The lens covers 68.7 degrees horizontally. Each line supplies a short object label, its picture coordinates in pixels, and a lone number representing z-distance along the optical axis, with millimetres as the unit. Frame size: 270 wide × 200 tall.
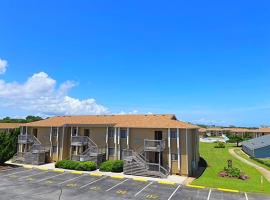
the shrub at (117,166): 27730
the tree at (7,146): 30711
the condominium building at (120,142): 26851
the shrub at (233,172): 26176
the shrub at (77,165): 28390
